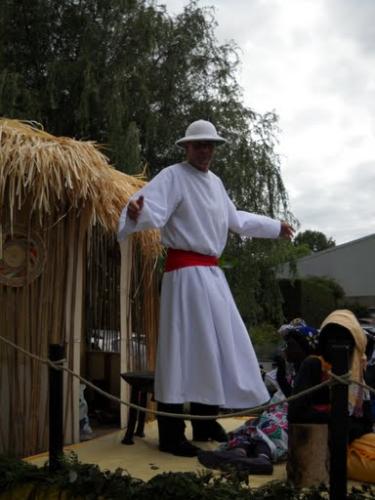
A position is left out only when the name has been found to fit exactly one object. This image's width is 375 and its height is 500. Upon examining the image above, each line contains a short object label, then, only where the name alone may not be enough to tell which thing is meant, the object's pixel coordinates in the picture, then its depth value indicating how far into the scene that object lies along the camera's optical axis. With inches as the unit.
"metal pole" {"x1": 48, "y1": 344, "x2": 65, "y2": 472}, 128.0
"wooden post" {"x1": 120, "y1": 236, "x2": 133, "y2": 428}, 203.6
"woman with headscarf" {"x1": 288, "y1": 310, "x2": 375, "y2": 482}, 131.3
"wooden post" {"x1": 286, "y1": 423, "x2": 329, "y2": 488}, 126.0
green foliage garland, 112.6
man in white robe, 152.4
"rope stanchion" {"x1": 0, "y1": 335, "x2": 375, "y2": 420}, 102.3
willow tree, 446.6
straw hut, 170.2
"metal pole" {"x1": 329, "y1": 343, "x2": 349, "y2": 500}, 103.7
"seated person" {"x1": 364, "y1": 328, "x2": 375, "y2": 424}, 175.0
